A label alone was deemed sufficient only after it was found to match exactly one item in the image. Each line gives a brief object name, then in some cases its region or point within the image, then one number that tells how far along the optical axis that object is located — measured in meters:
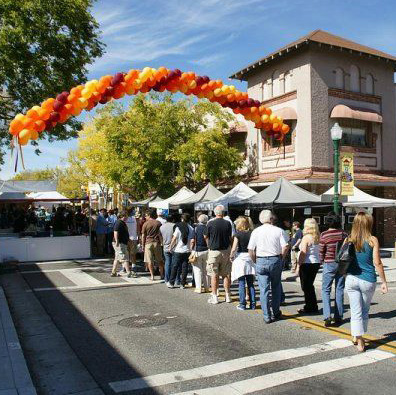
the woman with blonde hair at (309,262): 7.71
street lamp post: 13.50
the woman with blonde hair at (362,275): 5.93
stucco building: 21.06
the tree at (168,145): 23.72
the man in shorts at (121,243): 12.42
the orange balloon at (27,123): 11.35
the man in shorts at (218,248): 9.10
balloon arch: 11.52
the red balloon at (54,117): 11.75
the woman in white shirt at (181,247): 10.90
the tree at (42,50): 14.61
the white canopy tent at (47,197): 17.77
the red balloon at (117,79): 12.18
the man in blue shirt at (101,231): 17.91
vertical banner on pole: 13.72
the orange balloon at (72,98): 11.84
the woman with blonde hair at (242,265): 8.49
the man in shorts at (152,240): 12.12
